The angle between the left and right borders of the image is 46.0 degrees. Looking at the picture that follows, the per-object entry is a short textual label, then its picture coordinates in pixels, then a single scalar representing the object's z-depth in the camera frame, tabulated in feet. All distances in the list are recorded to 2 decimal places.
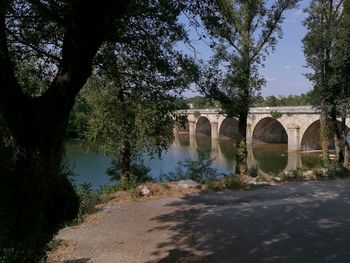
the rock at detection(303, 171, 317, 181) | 39.47
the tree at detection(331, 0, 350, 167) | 45.78
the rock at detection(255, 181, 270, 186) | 36.21
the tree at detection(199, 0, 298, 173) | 47.01
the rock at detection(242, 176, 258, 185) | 36.29
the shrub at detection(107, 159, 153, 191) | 43.79
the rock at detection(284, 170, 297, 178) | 39.91
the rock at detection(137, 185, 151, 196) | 32.32
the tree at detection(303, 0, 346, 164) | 48.78
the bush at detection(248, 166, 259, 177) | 41.82
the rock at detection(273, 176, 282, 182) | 38.17
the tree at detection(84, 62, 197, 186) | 19.66
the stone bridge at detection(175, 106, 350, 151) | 131.03
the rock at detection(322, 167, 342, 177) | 40.54
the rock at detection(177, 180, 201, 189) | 34.40
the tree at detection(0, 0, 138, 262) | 11.38
